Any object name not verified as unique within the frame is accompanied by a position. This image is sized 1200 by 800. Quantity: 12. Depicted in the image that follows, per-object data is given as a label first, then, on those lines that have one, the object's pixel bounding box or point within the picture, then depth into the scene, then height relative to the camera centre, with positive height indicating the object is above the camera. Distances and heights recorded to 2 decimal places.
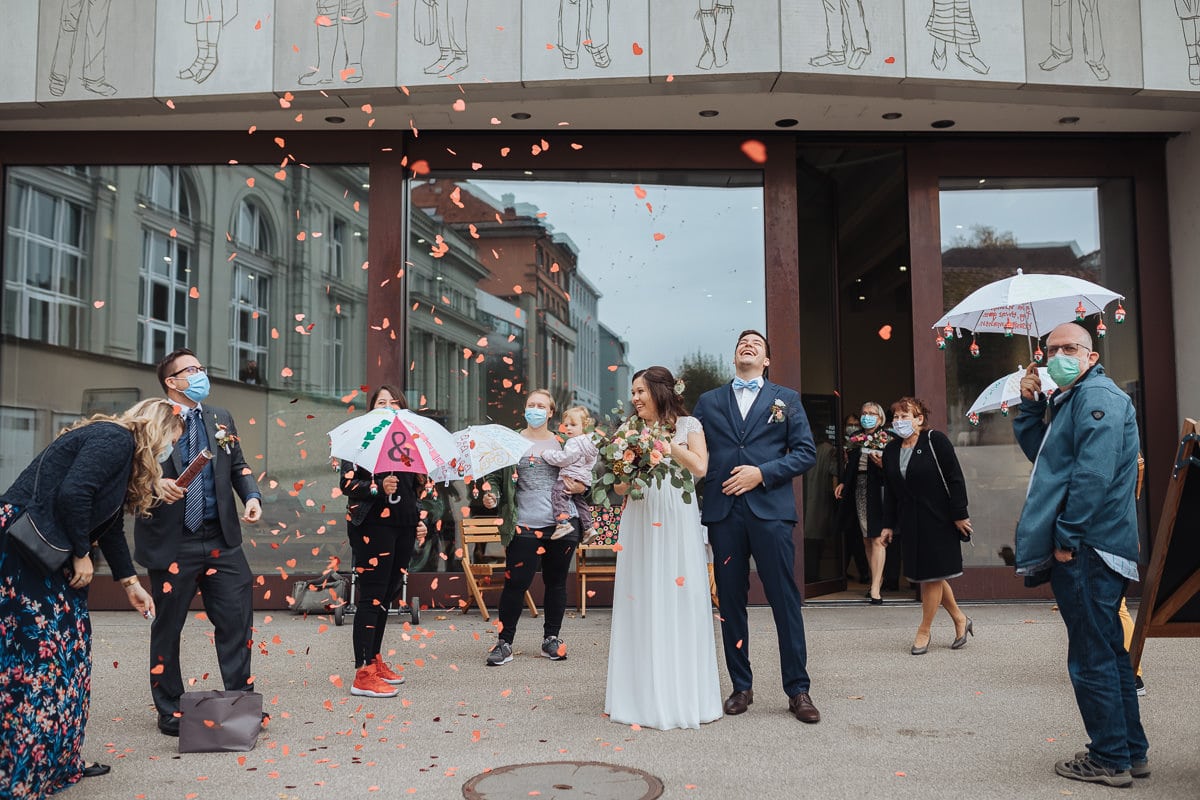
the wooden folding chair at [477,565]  9.73 -0.75
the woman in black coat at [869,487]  10.71 -0.08
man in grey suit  5.42 -0.35
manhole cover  4.25 -1.29
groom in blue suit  5.70 -0.11
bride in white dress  5.40 -0.74
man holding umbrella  4.38 -0.27
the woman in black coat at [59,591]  3.99 -0.42
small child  7.64 +0.11
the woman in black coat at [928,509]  7.64 -0.23
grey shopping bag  4.97 -1.16
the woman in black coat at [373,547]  6.25 -0.39
